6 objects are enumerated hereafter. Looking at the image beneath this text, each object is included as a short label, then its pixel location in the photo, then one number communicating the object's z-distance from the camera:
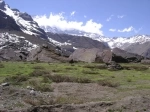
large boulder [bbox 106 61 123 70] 30.83
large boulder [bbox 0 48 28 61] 53.21
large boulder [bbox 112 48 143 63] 47.88
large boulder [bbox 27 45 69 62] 45.07
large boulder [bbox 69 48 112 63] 47.56
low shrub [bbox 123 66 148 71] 32.69
